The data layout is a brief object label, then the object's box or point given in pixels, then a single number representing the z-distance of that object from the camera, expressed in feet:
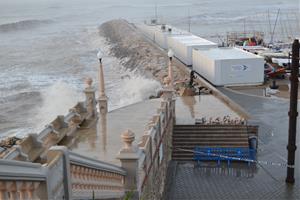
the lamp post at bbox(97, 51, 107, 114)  64.08
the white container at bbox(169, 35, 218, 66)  123.95
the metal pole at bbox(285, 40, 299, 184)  48.12
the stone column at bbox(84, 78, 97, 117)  59.88
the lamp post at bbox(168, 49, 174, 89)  66.04
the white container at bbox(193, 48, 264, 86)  97.71
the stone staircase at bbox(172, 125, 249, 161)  63.52
